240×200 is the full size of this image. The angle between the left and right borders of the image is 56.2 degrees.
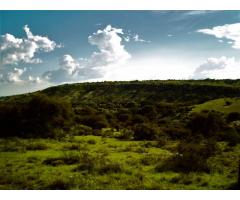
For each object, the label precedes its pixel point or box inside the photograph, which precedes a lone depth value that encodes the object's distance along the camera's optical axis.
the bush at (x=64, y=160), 11.36
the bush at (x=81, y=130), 20.18
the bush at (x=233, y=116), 27.98
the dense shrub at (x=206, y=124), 19.89
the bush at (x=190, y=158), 10.97
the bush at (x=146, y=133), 19.02
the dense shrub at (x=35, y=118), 18.00
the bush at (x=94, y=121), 23.58
